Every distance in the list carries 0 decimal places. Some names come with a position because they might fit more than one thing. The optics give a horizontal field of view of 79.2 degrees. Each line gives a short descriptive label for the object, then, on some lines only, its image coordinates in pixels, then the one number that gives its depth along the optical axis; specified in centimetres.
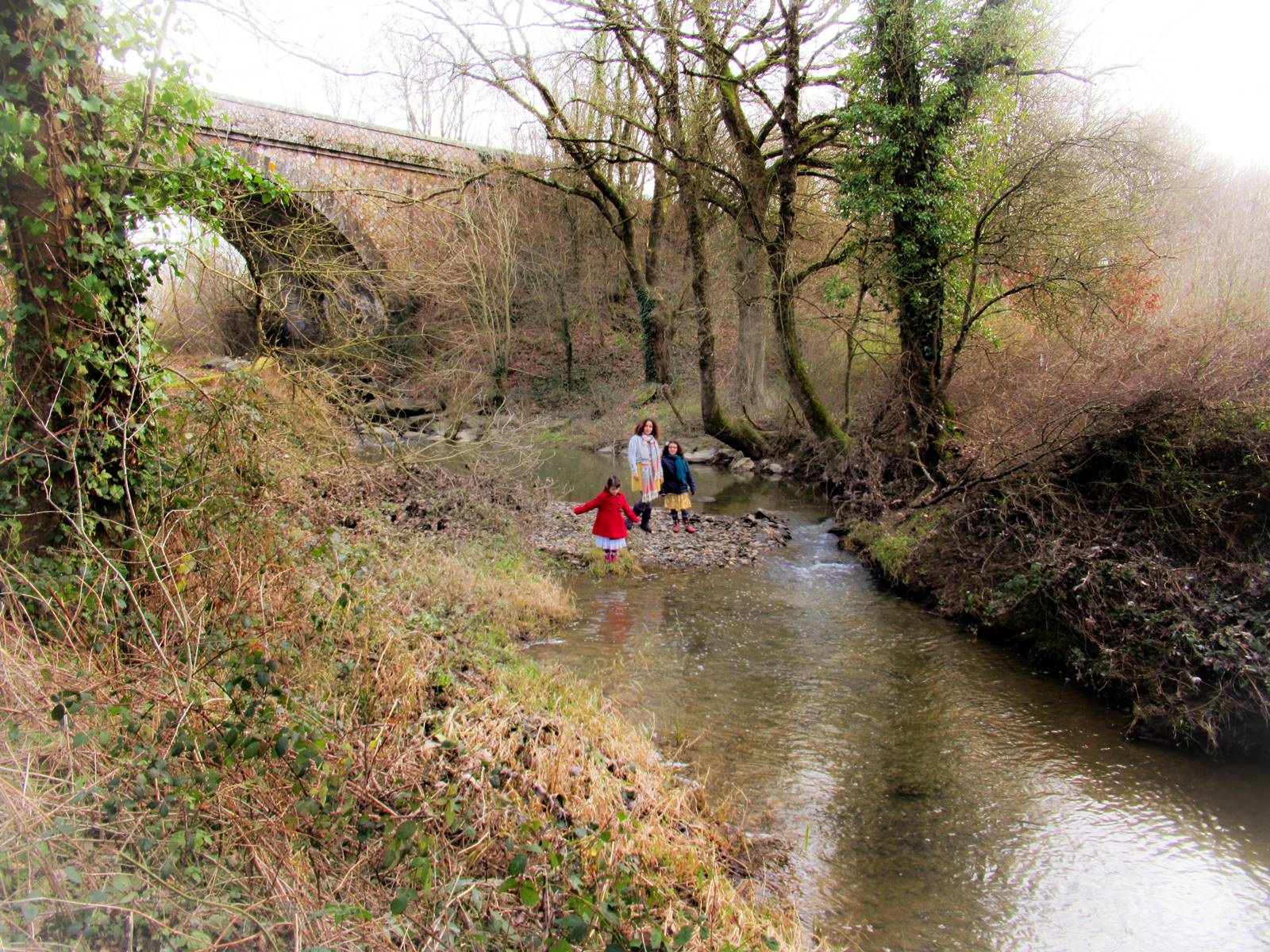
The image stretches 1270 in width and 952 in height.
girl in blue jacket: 1377
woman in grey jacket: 1339
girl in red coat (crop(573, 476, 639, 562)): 1108
